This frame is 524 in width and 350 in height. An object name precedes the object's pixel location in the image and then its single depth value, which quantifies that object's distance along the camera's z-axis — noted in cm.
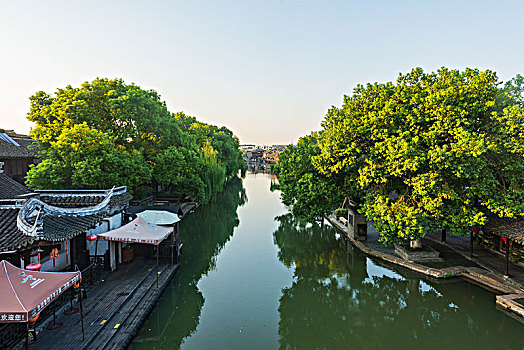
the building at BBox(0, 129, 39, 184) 2313
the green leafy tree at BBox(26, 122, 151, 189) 1706
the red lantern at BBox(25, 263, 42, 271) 835
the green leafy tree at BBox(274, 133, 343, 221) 1750
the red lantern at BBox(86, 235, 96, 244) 1195
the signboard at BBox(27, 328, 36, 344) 759
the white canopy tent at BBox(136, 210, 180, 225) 1397
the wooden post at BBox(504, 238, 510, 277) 1208
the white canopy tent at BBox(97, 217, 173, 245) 1195
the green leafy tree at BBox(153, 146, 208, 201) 2308
